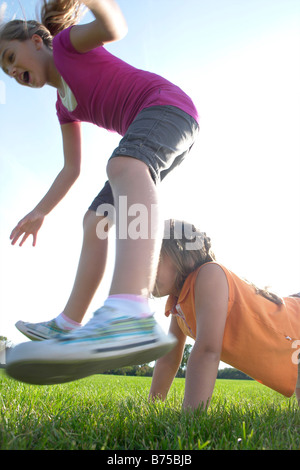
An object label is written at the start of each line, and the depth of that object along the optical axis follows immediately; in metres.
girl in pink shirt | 1.06
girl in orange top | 1.77
